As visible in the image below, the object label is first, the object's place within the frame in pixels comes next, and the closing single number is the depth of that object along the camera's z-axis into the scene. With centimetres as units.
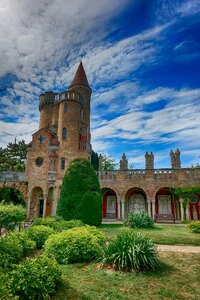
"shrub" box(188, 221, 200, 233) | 1391
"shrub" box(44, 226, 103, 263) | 730
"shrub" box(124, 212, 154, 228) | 1585
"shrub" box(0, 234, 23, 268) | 684
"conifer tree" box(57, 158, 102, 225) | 1595
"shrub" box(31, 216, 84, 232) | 1181
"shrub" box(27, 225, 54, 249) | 982
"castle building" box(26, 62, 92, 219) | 2811
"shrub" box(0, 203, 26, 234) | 1210
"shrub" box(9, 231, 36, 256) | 845
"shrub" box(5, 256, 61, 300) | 450
